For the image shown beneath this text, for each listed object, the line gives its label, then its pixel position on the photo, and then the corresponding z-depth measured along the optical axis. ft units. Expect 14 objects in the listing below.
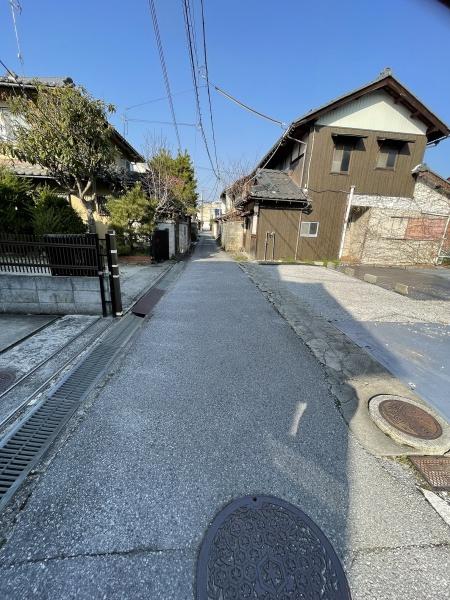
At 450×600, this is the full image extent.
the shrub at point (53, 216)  22.63
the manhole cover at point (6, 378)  9.19
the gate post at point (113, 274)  14.52
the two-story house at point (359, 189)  40.60
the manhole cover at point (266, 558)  4.32
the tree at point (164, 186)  45.57
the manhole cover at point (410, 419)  7.73
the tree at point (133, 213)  34.40
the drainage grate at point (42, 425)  6.23
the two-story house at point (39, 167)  33.58
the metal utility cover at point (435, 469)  6.29
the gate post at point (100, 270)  14.51
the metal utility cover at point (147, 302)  17.48
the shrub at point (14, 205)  23.32
